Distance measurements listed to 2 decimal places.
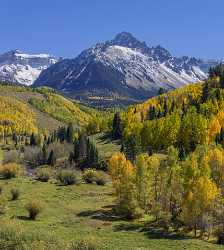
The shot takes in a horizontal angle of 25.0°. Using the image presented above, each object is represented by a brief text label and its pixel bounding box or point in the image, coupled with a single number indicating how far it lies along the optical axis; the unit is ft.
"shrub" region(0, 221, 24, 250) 197.82
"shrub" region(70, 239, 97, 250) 189.47
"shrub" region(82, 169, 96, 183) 479.41
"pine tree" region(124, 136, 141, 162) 549.13
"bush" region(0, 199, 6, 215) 332.27
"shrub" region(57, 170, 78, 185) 464.65
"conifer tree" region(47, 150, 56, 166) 616.39
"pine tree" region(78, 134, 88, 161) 607.37
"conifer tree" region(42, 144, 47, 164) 636.07
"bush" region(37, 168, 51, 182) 488.02
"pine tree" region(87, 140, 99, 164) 574.97
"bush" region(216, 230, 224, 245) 278.46
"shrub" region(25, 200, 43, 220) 321.93
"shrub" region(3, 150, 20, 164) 612.70
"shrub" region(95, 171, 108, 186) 476.54
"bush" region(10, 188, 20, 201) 380.78
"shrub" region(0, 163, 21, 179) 498.69
